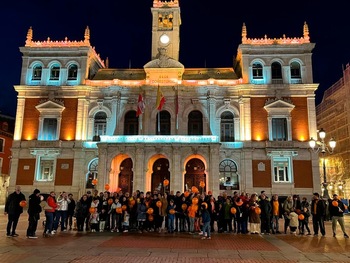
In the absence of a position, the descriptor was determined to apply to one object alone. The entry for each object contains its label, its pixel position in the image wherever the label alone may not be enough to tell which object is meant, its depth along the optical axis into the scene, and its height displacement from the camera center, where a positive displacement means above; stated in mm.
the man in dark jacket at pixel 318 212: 15812 -1133
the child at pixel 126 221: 16531 -1794
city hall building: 32750 +6627
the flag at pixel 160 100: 33188 +8401
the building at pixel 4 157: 46953 +3539
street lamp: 20906 +2816
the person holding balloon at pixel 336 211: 15190 -998
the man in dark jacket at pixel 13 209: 14141 -1108
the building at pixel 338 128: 41688 +7961
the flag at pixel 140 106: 32906 +7715
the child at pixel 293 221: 16125 -1575
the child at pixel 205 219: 14598 -1411
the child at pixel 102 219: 16797 -1722
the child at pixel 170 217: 16250 -1509
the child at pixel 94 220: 16484 -1749
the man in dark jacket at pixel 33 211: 14008 -1180
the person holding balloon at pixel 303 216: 16047 -1310
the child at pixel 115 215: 16641 -1507
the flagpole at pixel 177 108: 33906 +7794
